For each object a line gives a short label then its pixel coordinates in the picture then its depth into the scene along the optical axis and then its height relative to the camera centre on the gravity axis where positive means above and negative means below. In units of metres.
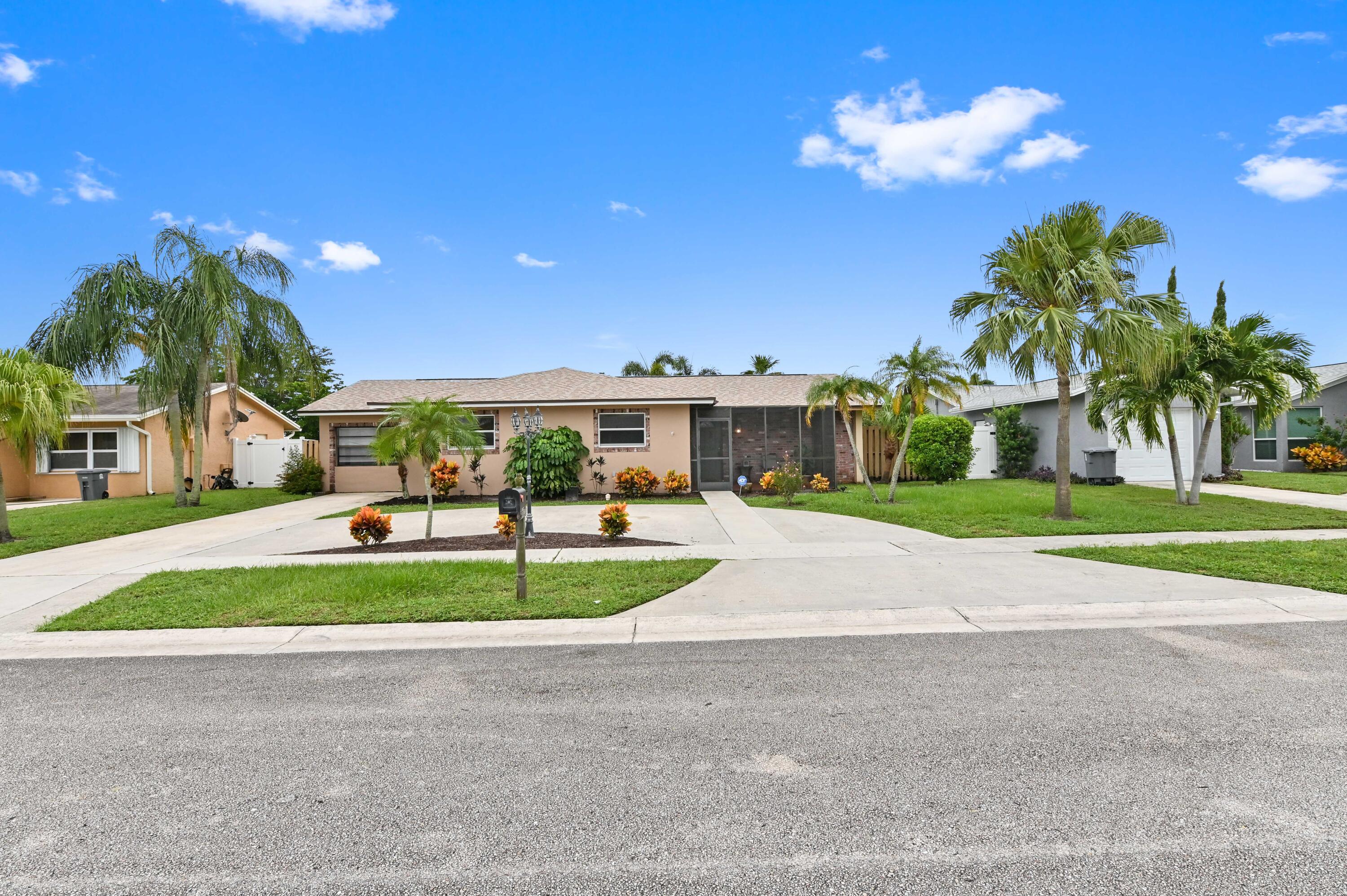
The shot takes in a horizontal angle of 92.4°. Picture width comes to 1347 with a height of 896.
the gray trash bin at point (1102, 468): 18.73 -0.53
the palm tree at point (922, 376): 13.94 +1.69
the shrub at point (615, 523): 10.19 -1.01
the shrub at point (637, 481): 18.03 -0.64
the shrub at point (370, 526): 9.95 -0.98
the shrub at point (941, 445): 19.77 +0.23
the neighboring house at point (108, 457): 20.27 +0.38
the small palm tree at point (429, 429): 10.84 +0.57
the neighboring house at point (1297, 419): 21.67 +0.92
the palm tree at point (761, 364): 40.47 +5.75
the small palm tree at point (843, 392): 15.22 +1.49
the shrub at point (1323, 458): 20.78 -0.40
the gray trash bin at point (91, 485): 19.31 -0.51
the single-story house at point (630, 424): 19.22 +1.06
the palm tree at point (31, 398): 10.85 +1.23
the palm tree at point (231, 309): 15.84 +4.00
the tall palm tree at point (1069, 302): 11.71 +2.80
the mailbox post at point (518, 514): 6.33 -0.55
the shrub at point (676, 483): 18.27 -0.72
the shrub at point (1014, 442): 21.70 +0.31
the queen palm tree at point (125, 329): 15.35 +3.35
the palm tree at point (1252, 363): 12.91 +1.69
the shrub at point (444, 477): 17.03 -0.40
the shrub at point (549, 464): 17.42 -0.12
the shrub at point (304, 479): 20.11 -0.47
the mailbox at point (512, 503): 6.67 -0.45
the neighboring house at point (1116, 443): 19.64 +0.25
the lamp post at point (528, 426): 11.02 +0.66
